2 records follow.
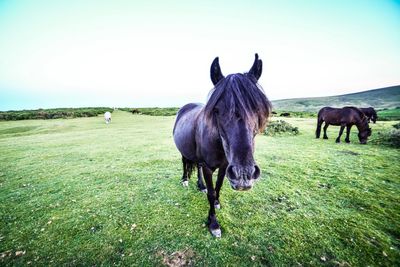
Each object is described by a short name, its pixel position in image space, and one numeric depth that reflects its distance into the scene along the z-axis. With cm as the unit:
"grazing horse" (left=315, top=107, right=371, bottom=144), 1097
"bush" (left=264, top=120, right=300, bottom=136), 1497
